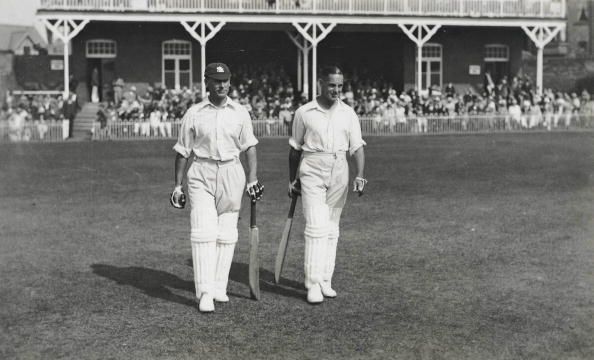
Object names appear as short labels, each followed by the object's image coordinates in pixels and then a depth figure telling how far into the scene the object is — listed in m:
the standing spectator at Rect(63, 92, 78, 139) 28.27
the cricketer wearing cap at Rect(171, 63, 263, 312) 6.64
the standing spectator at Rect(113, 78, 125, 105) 33.22
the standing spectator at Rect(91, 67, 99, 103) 34.56
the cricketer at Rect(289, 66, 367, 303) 6.97
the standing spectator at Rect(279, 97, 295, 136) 30.09
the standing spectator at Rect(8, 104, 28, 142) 27.38
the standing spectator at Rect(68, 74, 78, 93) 33.22
